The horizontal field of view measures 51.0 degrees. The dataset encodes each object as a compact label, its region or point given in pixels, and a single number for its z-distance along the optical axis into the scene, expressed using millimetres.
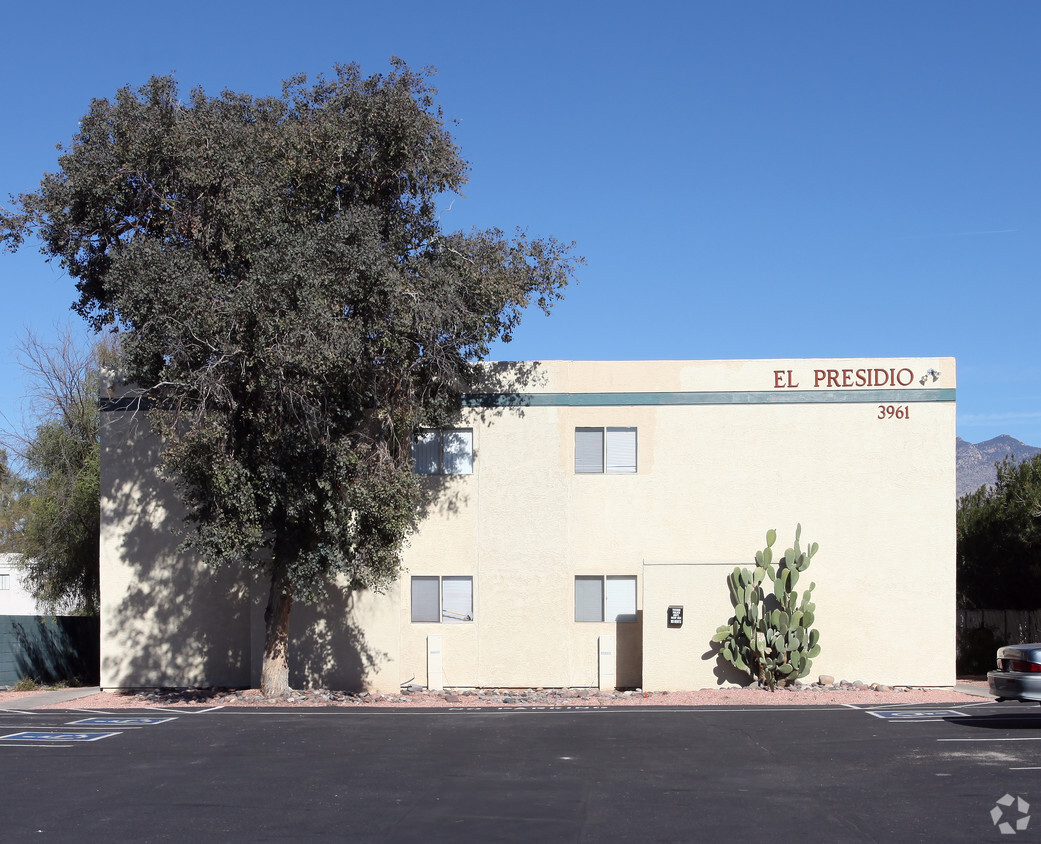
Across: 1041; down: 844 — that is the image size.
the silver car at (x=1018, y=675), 14773
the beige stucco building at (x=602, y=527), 22641
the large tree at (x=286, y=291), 18344
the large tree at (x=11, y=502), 40606
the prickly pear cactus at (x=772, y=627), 21688
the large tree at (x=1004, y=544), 32031
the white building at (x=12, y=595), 49500
